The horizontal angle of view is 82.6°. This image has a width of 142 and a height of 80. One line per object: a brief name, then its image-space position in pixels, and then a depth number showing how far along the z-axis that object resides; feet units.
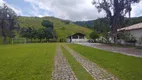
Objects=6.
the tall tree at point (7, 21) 84.94
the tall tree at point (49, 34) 114.64
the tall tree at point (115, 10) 51.36
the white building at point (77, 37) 114.49
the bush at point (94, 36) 95.99
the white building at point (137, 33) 44.86
